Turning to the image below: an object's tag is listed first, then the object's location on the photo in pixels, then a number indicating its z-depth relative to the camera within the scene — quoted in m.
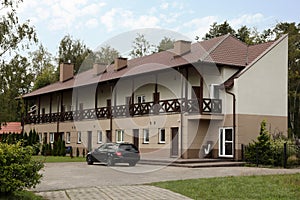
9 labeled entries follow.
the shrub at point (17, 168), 11.24
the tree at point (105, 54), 55.03
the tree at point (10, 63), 28.33
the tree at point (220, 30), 52.78
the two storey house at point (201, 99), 27.88
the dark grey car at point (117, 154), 24.70
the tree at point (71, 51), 64.62
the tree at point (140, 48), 58.51
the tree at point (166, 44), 45.76
